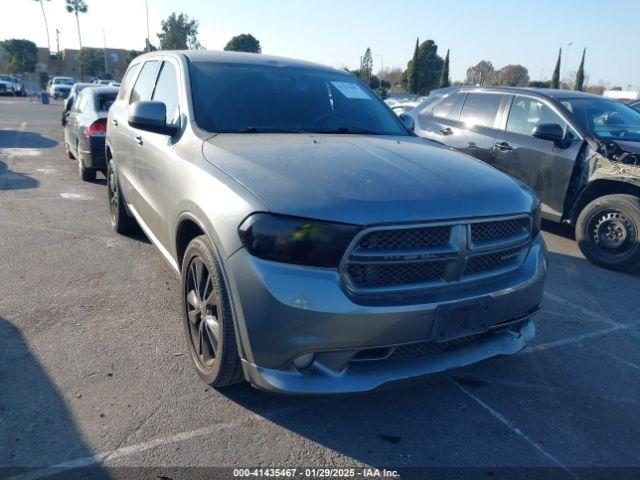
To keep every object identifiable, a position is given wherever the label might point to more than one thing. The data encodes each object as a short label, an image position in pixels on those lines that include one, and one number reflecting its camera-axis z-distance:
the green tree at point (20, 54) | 72.28
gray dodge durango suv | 2.31
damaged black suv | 5.55
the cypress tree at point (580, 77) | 60.34
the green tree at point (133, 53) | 67.68
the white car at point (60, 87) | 43.66
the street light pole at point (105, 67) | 72.38
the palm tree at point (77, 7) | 83.44
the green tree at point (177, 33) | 58.97
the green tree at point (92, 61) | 74.44
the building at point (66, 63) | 82.47
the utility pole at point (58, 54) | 80.88
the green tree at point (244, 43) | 61.75
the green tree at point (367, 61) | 83.34
